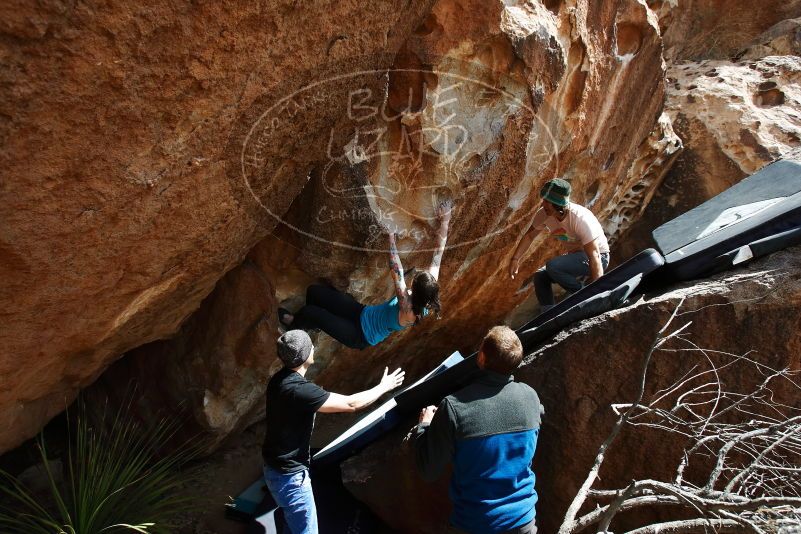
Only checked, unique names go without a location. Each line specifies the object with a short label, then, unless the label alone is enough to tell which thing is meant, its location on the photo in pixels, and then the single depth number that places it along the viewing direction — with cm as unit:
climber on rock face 340
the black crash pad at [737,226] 327
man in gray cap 296
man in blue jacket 277
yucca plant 363
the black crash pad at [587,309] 346
